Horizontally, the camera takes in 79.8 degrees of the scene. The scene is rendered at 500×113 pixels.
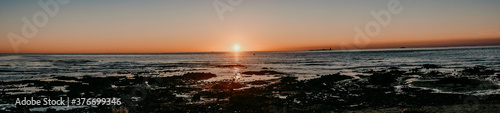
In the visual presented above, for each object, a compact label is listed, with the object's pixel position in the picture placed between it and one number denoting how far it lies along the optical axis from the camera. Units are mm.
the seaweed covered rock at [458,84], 20798
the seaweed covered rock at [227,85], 23630
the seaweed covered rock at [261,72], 40047
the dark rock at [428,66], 43812
